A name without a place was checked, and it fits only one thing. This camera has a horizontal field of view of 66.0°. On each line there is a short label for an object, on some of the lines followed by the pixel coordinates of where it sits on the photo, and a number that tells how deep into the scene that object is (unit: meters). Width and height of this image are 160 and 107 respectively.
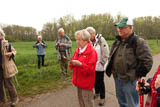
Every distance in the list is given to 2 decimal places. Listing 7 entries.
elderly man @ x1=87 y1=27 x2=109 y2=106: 3.27
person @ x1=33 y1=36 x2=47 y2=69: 7.63
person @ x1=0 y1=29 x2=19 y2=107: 3.25
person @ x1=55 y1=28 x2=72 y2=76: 5.41
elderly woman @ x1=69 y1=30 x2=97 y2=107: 2.47
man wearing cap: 2.00
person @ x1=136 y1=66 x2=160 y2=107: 1.52
